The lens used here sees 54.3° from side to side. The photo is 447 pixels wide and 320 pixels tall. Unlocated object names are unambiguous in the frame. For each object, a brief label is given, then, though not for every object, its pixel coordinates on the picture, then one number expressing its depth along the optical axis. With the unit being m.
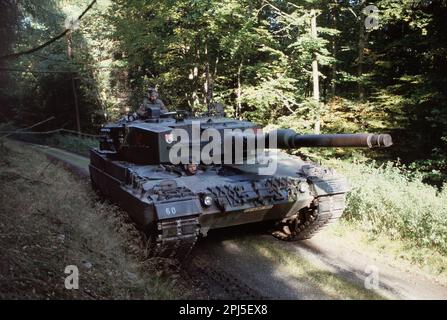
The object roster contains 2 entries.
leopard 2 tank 6.39
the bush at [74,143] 22.52
